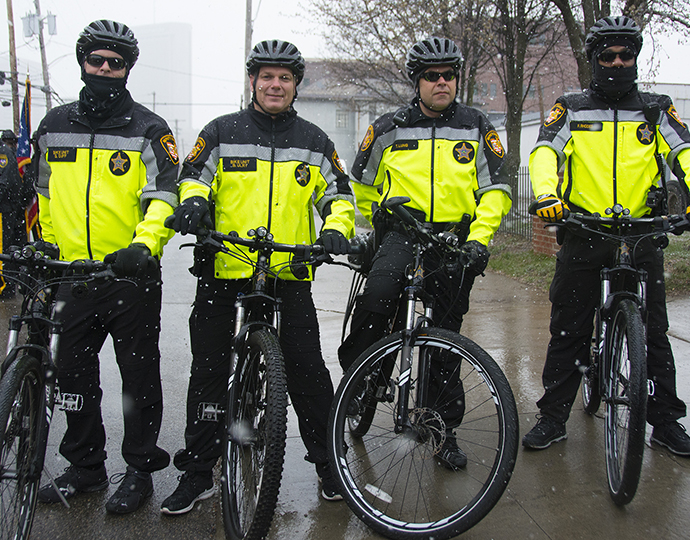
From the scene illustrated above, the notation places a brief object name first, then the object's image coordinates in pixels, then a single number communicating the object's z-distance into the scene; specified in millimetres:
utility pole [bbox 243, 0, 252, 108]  23781
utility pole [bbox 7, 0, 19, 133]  23438
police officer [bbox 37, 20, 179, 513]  2902
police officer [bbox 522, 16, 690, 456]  3357
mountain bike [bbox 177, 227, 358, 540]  2320
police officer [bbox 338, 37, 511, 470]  3230
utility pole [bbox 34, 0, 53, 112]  28984
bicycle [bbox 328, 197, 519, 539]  2396
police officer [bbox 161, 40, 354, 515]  2926
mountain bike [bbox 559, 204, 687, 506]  2719
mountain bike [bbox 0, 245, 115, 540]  2377
